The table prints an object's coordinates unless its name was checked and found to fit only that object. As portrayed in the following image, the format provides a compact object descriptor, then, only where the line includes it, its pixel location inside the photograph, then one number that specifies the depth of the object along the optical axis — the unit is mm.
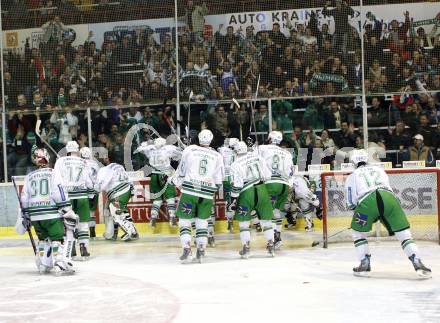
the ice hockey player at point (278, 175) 11422
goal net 11453
